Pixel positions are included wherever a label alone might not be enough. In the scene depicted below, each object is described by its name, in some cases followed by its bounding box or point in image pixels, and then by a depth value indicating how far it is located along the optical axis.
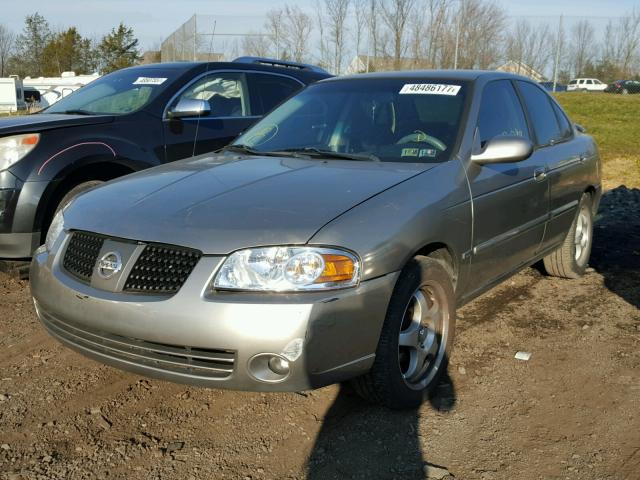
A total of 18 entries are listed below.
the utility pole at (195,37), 17.50
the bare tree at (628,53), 33.07
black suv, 4.88
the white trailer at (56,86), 32.12
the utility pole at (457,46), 24.30
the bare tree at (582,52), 28.45
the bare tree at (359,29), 26.23
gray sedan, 2.76
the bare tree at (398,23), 26.55
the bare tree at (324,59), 26.09
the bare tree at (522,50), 27.38
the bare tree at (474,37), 25.53
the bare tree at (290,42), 23.45
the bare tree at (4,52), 49.83
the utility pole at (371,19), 26.55
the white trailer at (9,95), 30.78
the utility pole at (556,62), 25.65
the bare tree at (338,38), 26.11
